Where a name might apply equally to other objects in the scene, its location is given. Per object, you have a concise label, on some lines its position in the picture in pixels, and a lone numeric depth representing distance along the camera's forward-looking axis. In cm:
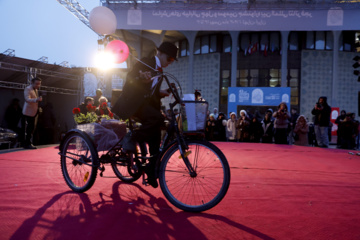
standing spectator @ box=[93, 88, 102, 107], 837
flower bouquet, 335
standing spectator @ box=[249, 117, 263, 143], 1150
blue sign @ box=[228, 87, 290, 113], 1803
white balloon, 880
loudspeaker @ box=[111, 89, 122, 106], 1005
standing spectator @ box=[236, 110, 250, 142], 1149
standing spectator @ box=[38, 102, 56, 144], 1076
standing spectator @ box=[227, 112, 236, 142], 1216
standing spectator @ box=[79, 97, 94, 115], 760
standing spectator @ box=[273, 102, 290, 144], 955
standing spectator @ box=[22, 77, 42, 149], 670
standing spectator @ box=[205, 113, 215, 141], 1218
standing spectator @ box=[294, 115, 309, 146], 973
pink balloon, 444
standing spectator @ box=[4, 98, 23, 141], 999
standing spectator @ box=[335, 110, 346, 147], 1099
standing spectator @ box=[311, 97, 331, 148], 972
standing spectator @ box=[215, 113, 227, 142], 1238
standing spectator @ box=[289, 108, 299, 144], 1083
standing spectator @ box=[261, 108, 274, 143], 1116
